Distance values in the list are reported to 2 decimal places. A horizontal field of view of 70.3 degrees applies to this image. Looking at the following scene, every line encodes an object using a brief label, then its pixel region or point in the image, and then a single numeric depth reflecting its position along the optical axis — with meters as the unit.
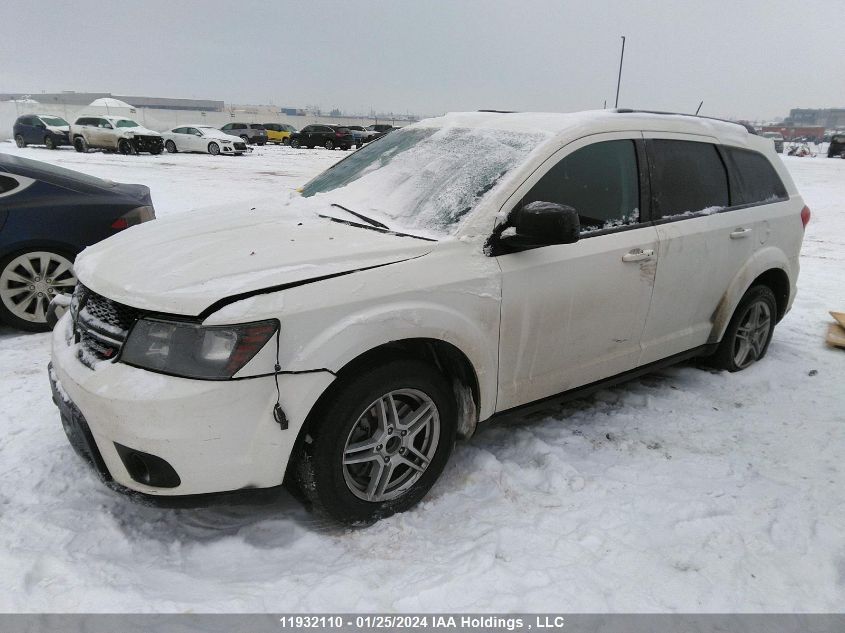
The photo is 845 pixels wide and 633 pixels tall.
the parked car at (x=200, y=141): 27.16
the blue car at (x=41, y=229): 4.73
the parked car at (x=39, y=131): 26.30
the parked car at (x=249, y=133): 35.62
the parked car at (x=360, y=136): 36.57
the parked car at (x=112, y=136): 24.88
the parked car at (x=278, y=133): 40.09
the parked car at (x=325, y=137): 34.16
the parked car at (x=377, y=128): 39.94
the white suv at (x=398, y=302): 2.23
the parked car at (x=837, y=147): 38.94
